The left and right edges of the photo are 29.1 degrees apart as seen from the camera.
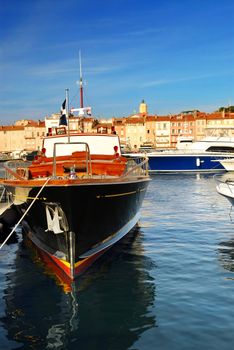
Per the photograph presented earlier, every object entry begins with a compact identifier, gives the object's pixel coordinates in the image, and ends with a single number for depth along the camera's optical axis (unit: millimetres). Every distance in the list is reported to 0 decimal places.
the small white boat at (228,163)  51756
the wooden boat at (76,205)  10523
